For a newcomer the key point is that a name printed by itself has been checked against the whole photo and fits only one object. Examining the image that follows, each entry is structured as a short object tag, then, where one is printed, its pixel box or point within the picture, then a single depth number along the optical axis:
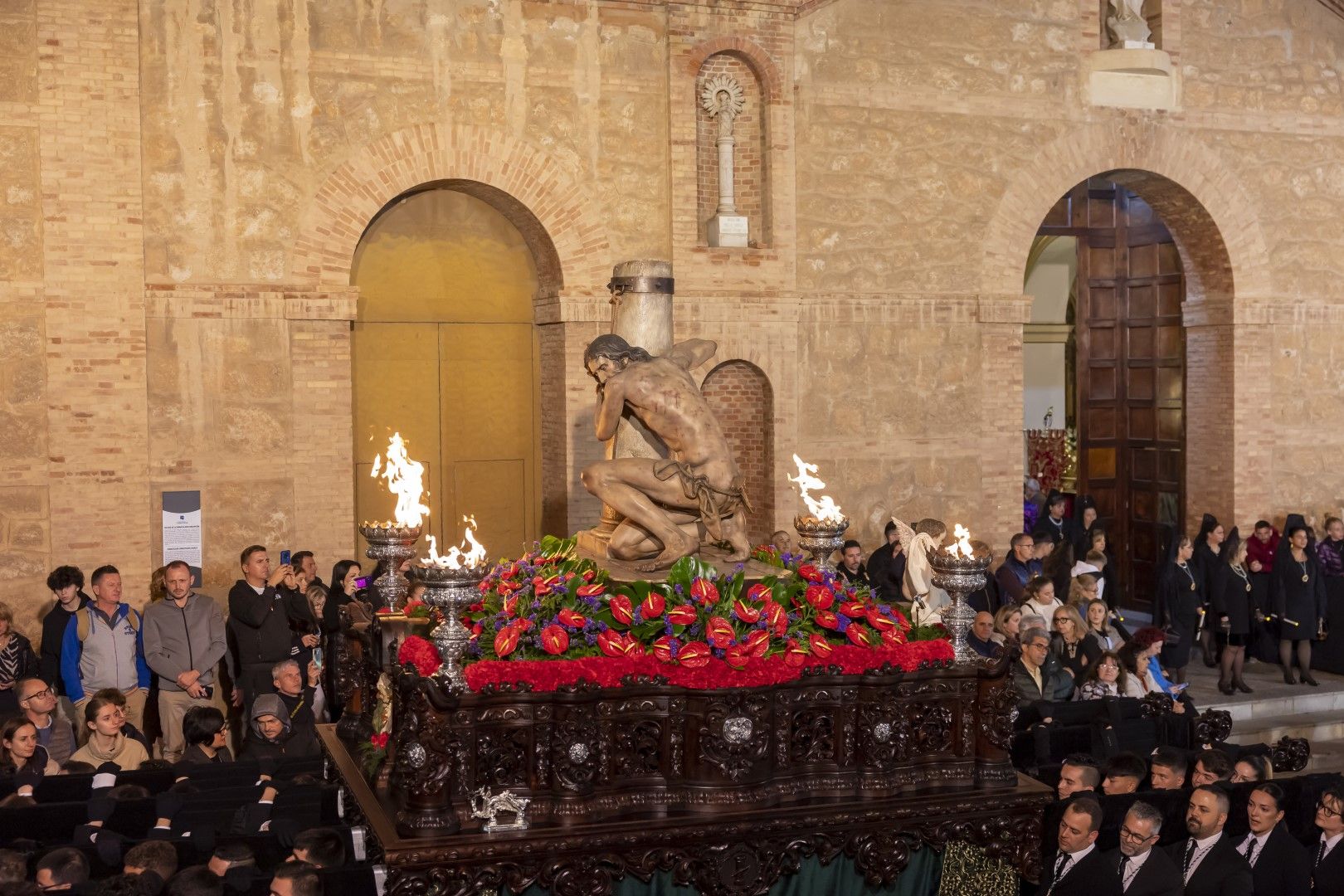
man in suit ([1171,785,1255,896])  7.04
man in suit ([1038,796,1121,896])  7.00
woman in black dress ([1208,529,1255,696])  14.20
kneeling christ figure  8.95
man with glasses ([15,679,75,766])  8.85
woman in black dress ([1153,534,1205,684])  13.88
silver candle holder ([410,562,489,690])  7.13
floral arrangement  7.49
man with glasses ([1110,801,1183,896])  6.82
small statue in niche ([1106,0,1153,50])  16.62
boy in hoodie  9.30
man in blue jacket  10.53
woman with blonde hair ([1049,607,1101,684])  11.12
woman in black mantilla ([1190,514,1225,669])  14.50
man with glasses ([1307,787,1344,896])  7.20
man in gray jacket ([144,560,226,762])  10.56
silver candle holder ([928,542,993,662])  7.74
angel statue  12.72
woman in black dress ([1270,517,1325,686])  14.56
